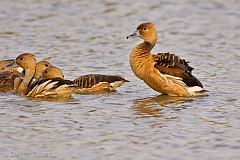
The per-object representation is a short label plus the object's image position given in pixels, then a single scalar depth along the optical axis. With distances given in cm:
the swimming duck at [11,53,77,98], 1351
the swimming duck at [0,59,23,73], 1518
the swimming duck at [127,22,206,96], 1365
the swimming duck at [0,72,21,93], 1438
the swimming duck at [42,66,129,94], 1407
